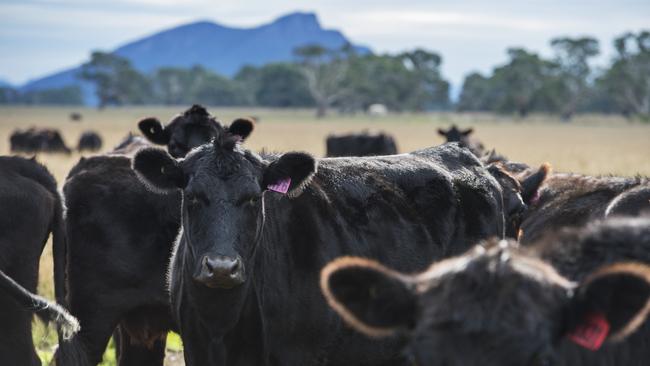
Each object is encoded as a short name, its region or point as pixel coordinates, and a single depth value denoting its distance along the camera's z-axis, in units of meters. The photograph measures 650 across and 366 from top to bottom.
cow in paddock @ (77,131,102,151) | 74.81
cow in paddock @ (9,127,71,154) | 69.87
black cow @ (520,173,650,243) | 13.98
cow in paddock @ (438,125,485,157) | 37.00
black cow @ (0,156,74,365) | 10.53
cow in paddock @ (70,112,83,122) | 167.46
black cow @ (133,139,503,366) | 9.94
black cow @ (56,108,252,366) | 12.90
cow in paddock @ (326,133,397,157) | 47.94
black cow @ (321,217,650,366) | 6.24
